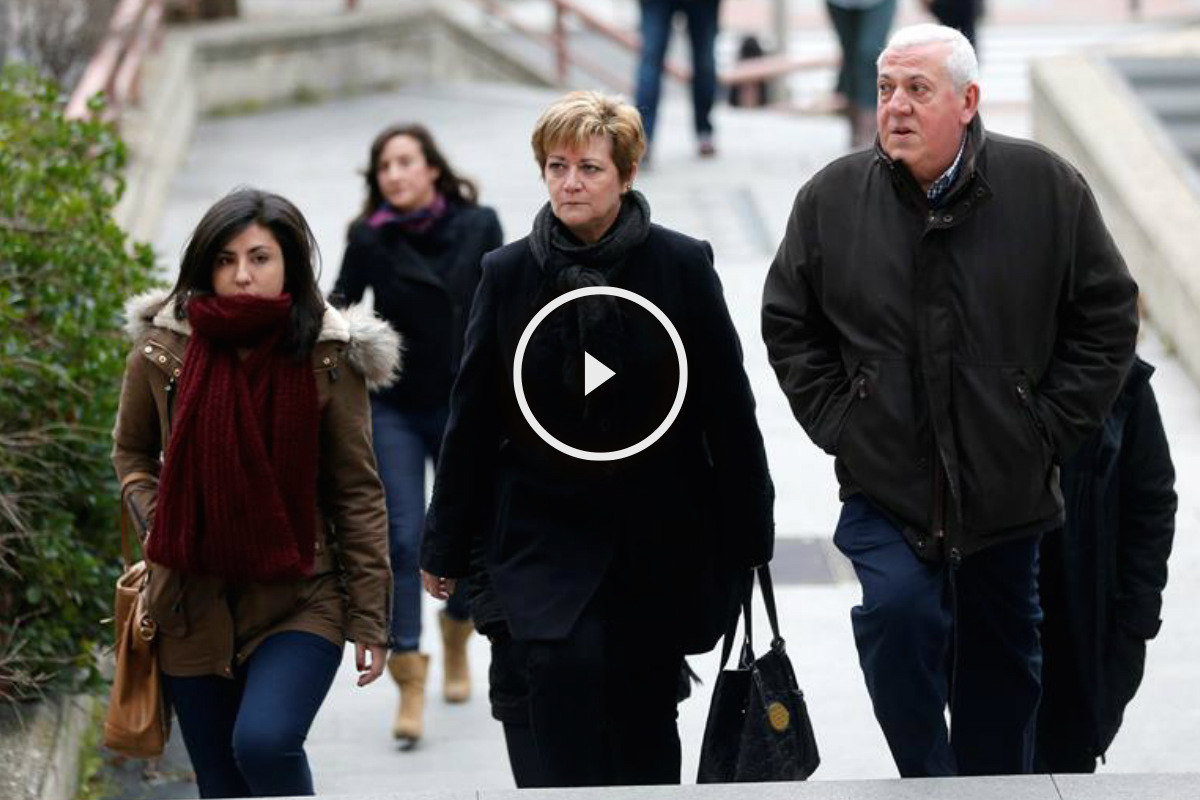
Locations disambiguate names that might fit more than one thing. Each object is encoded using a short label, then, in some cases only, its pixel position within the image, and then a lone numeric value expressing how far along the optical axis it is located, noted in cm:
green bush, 1301
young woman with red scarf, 1099
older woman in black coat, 1084
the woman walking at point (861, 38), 3023
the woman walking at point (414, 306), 1502
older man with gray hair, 1075
